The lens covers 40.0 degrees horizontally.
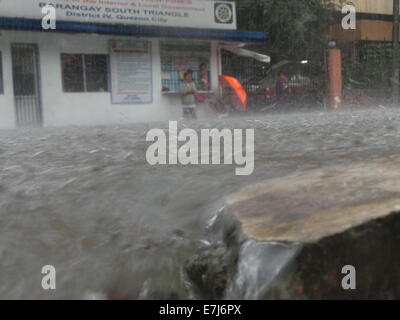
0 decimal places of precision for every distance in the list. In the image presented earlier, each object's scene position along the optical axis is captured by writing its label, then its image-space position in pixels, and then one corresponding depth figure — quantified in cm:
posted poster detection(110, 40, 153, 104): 1387
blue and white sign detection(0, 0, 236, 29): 1212
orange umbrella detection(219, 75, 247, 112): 1521
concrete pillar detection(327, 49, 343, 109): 1769
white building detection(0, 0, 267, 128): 1235
